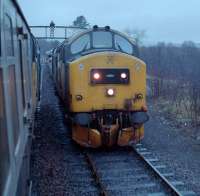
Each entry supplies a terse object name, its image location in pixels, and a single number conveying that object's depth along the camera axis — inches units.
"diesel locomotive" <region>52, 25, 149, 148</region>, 722.8
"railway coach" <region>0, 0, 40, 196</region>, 221.3
